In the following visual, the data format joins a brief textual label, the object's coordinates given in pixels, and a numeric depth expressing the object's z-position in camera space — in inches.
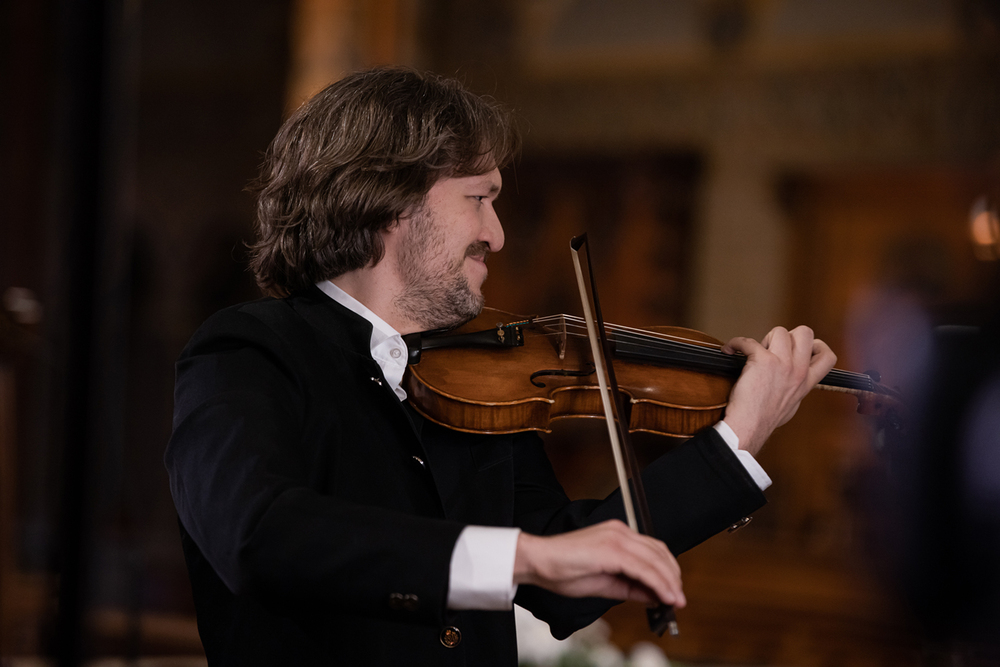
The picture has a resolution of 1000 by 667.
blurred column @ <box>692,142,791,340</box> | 268.5
